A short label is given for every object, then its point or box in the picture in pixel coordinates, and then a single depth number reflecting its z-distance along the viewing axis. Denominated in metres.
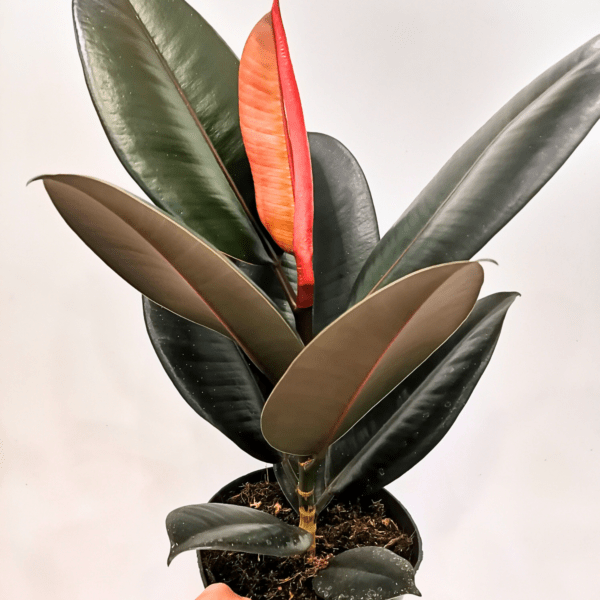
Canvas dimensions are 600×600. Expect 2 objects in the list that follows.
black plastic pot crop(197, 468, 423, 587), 0.72
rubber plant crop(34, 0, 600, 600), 0.46
